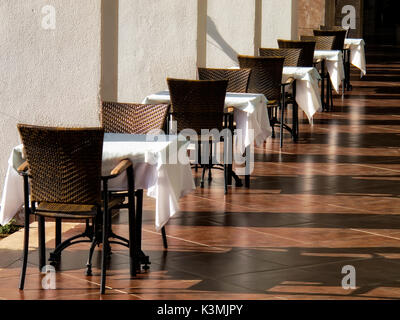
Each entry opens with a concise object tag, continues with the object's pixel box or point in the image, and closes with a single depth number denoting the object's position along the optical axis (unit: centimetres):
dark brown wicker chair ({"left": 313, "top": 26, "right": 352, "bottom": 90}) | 1540
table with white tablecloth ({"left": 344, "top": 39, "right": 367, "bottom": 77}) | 1639
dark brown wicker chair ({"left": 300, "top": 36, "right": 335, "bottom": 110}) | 1443
